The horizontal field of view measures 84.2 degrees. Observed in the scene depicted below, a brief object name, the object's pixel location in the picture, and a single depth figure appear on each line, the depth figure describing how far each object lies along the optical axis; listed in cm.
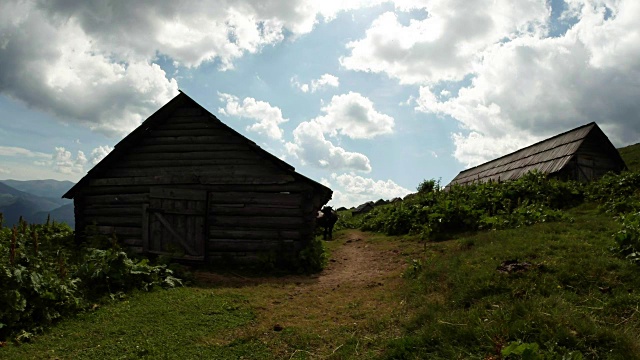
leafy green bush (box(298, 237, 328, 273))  1144
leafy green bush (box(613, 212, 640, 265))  614
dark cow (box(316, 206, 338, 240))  2019
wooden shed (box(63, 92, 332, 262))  1212
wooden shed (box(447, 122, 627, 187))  1902
